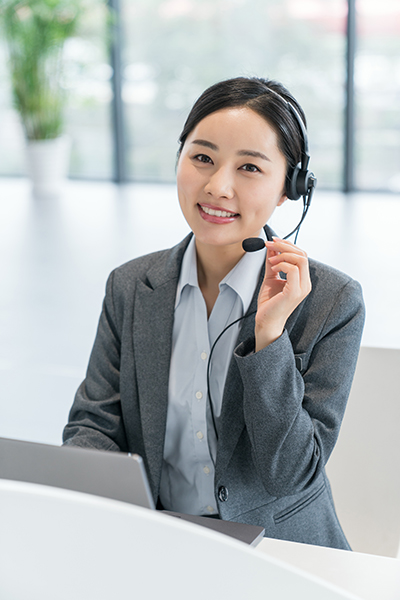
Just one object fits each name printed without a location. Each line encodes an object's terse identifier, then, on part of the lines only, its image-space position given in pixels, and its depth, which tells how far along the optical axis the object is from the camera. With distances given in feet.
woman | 6.97
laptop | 5.90
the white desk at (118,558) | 5.38
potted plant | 28.18
